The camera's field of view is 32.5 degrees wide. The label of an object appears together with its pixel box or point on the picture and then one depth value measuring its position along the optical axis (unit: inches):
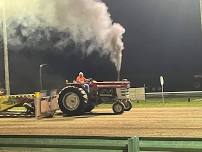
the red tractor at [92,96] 516.3
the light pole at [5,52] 809.5
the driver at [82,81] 522.8
